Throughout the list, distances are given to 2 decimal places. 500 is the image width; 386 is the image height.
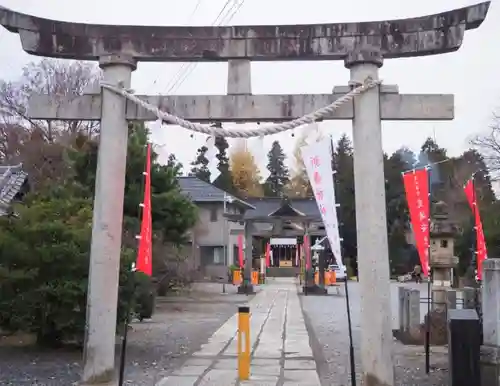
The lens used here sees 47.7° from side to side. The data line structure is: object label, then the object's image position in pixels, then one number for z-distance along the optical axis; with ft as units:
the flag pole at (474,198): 43.86
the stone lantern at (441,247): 47.39
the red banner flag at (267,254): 151.35
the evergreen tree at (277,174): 253.85
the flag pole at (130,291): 33.71
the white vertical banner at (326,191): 24.81
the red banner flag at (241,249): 121.85
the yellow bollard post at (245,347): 27.84
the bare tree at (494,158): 110.42
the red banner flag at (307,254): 102.41
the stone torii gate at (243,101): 25.29
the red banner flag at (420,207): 35.65
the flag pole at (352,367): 22.74
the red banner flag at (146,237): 27.82
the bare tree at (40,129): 91.81
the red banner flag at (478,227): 43.85
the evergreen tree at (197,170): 238.48
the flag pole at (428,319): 30.12
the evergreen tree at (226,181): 204.85
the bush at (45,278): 32.99
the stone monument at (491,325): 22.90
